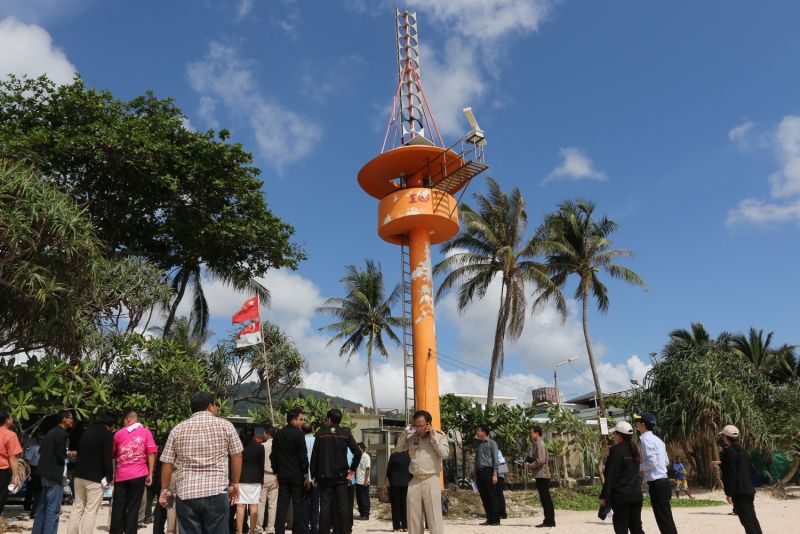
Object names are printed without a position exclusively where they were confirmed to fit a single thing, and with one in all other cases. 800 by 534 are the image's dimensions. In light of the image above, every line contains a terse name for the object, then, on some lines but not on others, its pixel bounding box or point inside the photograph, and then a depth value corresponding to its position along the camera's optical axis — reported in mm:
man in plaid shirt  4645
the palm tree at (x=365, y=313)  38562
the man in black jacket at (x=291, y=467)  7781
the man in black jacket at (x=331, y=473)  7906
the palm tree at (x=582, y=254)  29078
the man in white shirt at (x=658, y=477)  7055
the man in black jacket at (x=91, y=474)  7383
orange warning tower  15367
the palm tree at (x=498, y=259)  25984
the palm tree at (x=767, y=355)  36125
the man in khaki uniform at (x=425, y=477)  6848
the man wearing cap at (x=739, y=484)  7312
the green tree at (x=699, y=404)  18281
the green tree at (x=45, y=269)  12047
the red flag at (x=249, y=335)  15836
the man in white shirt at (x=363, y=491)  11688
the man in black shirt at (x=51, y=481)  7586
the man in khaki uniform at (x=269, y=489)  9016
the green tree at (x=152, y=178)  20781
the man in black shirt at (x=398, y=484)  10148
